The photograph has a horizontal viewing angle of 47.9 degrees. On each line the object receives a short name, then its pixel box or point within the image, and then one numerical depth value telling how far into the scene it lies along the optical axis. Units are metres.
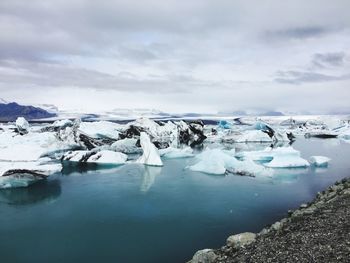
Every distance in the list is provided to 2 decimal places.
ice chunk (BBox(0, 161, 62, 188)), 13.84
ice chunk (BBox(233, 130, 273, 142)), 35.36
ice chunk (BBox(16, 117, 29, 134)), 32.12
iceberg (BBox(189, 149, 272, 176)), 17.20
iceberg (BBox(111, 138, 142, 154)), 25.77
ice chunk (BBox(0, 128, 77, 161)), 23.97
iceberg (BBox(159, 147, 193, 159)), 23.92
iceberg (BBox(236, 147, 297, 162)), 21.36
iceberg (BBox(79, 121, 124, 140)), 28.25
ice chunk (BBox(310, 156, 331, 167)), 19.72
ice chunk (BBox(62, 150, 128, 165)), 20.81
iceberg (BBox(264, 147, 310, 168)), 19.17
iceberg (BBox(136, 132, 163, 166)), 20.22
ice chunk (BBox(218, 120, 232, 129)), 47.29
